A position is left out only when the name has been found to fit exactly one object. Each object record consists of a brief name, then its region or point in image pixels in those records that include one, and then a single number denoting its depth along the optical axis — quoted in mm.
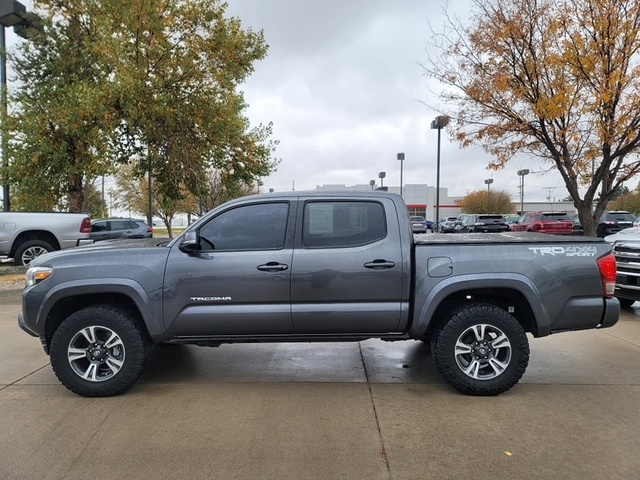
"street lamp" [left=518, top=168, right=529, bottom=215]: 47859
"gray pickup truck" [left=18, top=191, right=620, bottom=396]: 4008
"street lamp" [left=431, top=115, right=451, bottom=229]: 11941
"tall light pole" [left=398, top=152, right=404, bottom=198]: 32572
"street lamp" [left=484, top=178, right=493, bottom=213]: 57625
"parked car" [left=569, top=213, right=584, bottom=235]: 24016
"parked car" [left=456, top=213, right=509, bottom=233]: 26281
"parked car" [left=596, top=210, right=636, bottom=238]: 20391
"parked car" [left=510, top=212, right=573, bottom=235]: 23297
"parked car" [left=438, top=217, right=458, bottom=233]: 37956
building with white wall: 76438
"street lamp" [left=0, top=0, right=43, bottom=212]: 13125
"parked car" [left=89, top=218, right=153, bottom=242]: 18375
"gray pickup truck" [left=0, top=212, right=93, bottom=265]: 11547
